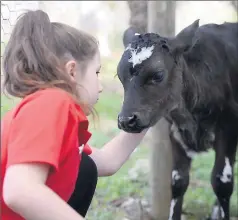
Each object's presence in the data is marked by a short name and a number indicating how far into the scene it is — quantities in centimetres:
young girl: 155
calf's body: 285
